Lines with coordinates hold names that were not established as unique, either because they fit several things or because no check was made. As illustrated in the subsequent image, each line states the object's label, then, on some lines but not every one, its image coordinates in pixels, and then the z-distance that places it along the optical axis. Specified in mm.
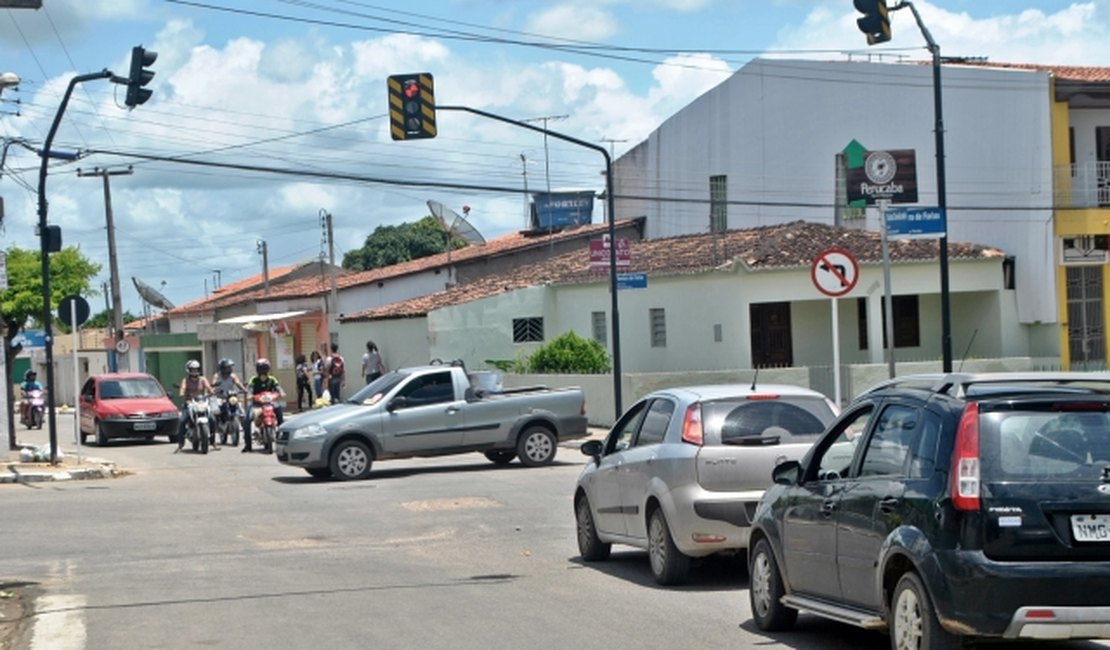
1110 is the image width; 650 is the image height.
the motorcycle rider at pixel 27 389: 44844
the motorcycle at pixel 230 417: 31469
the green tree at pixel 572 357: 35281
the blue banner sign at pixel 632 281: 28750
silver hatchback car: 11695
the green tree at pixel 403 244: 87250
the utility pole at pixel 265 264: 64338
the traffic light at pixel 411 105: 24469
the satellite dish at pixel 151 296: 80375
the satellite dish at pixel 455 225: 55344
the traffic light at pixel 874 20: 20047
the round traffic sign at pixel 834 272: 19062
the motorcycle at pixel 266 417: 29547
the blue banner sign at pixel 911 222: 19422
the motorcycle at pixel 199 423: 30078
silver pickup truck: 23094
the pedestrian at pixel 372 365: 41681
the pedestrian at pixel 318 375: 43562
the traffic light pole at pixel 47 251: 26328
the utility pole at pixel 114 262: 49500
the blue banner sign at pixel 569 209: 52375
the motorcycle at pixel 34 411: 44656
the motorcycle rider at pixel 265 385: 29488
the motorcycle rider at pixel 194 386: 31234
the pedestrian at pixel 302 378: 44500
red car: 33656
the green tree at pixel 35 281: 82750
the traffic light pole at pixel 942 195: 25266
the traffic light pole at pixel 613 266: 28484
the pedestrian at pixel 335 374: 40688
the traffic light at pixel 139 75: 22406
